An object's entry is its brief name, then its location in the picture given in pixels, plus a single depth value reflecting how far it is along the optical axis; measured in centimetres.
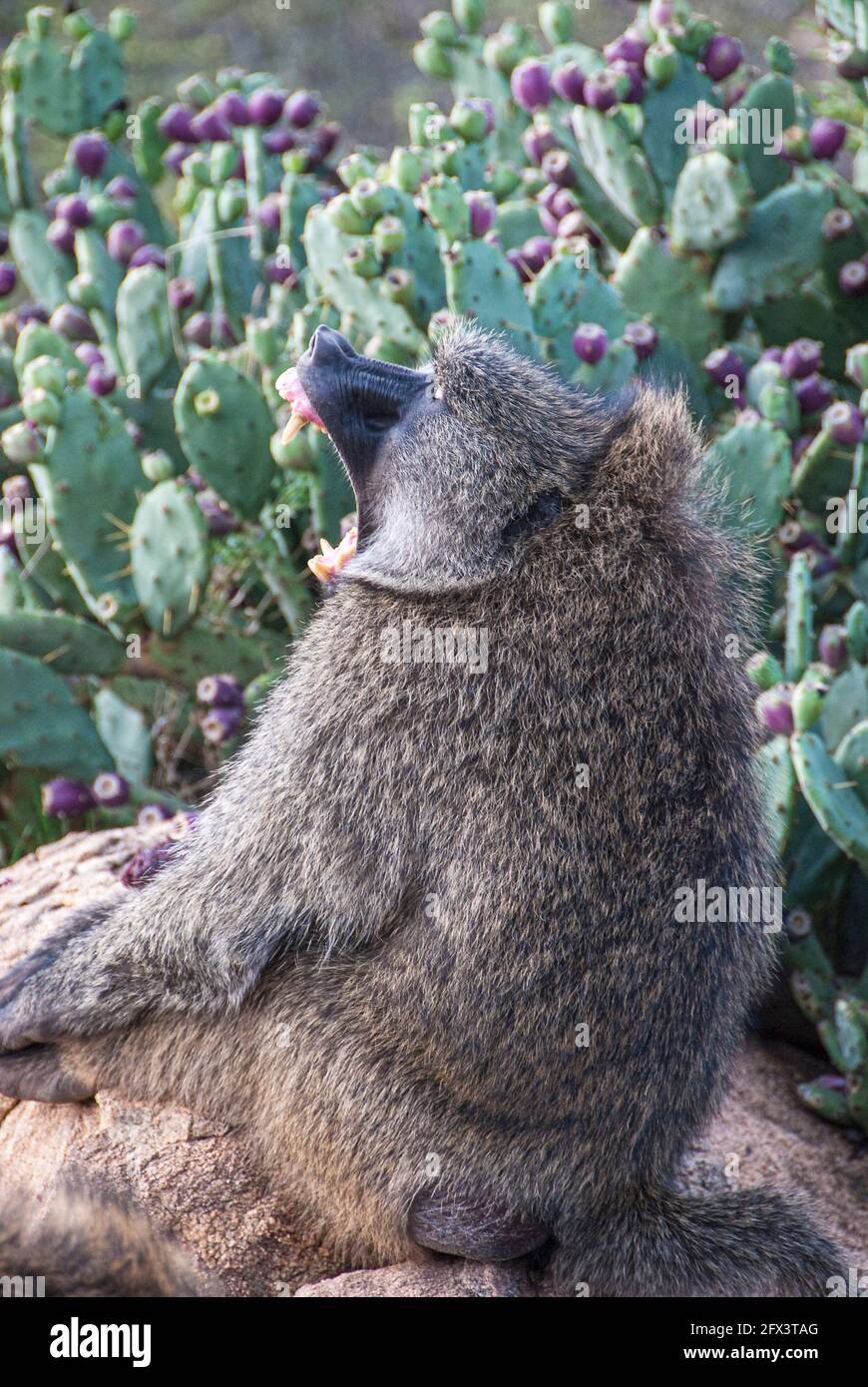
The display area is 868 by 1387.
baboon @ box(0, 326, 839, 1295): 265
